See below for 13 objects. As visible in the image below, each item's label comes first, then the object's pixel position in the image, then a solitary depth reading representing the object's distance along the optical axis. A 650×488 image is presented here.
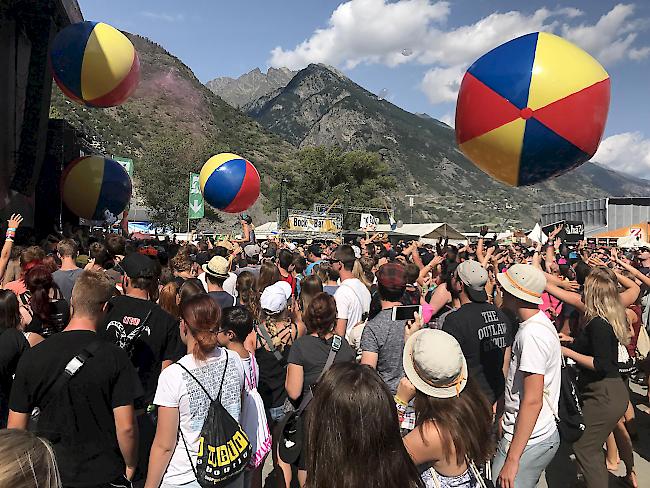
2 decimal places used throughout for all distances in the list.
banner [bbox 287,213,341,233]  31.67
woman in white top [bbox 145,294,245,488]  2.51
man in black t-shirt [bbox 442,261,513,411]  3.34
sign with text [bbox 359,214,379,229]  35.66
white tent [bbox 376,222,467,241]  34.32
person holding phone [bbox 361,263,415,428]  3.29
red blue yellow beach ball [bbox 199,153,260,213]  7.85
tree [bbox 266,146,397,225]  52.03
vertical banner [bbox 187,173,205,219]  13.75
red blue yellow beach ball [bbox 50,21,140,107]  7.41
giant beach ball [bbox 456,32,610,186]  3.48
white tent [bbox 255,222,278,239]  30.31
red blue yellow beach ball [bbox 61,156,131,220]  9.06
